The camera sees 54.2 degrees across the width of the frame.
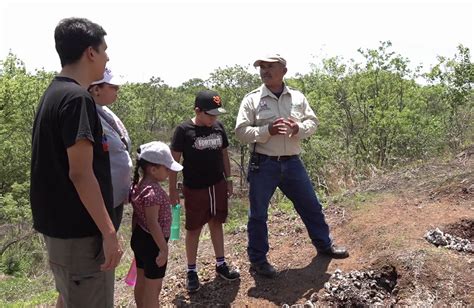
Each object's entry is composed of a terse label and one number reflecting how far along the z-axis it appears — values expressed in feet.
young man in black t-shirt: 7.23
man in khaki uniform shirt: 12.87
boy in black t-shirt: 12.37
